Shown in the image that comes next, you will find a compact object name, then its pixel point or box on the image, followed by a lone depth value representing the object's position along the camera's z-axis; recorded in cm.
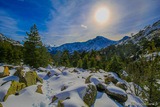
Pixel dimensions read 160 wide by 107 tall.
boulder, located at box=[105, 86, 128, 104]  667
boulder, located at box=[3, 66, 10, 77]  760
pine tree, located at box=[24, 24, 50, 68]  1723
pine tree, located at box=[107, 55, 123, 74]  1953
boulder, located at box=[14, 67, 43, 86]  689
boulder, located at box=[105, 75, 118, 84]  1016
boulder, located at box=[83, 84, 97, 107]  553
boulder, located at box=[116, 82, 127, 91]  901
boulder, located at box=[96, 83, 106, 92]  723
